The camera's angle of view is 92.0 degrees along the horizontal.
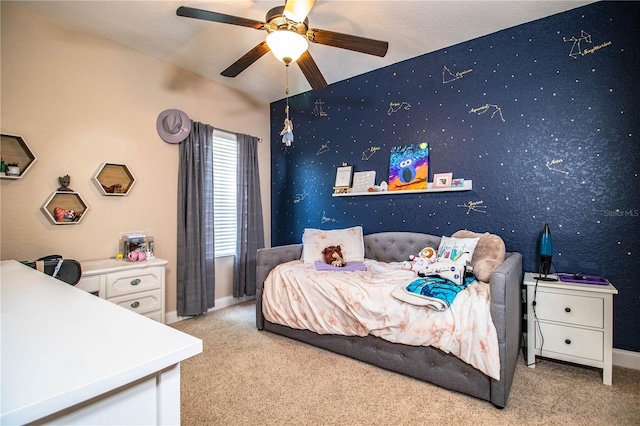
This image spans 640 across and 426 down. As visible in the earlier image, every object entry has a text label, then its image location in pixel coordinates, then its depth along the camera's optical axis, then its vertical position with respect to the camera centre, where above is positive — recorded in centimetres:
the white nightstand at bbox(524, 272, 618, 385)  198 -77
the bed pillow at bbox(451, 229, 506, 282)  220 -35
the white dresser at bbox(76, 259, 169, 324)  233 -57
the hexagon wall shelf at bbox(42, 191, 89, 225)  242 +3
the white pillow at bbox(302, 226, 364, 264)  317 -34
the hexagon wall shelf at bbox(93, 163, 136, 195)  270 +29
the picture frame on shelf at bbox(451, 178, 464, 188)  284 +25
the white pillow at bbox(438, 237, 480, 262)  241 -31
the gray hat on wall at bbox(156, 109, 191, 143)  311 +88
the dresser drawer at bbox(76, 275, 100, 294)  225 -53
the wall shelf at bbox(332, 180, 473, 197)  281 +19
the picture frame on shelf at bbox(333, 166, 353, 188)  355 +39
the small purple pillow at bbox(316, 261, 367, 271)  279 -53
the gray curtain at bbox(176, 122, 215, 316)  322 -14
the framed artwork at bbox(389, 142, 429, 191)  307 +44
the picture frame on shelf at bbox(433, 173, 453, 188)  291 +28
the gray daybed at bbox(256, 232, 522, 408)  174 -97
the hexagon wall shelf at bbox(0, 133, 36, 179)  221 +41
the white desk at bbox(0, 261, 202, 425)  45 -26
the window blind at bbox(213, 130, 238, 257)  362 +23
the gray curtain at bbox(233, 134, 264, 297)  379 -10
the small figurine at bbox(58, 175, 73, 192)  245 +23
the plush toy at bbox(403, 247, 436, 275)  251 -43
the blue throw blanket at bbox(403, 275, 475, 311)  189 -51
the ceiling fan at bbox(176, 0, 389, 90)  179 +111
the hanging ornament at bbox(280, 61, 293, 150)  261 +66
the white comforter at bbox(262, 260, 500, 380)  179 -70
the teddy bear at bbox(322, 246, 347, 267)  295 -45
